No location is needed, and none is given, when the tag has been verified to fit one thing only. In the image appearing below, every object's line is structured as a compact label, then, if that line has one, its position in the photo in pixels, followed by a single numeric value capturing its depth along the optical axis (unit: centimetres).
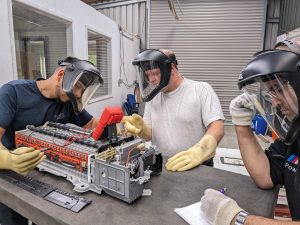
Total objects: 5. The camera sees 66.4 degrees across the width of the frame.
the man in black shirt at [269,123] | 90
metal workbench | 94
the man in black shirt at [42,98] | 151
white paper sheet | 93
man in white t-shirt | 177
